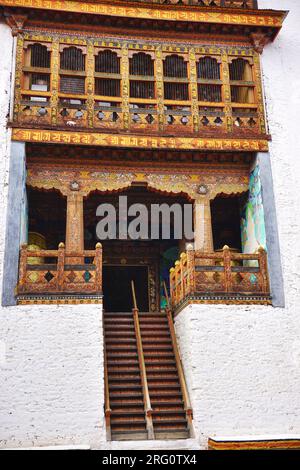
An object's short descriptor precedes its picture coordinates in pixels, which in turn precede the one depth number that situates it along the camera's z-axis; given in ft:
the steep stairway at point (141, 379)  27.68
